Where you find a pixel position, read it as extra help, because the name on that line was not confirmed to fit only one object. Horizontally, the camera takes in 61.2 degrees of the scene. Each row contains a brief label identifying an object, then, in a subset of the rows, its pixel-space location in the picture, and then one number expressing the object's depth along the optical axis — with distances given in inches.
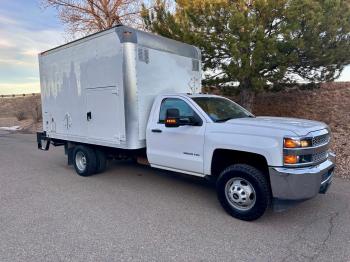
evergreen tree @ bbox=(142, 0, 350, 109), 306.2
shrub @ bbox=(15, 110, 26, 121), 991.5
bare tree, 658.2
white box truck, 157.2
